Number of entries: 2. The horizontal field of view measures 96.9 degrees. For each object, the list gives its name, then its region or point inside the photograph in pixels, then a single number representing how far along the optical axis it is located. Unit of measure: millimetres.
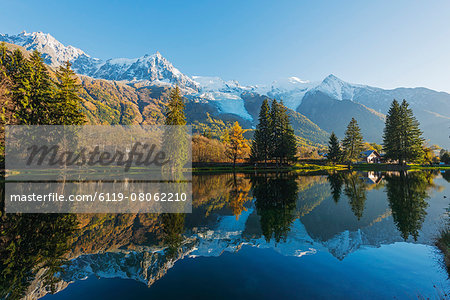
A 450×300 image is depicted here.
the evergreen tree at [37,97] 33219
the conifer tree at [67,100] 36719
